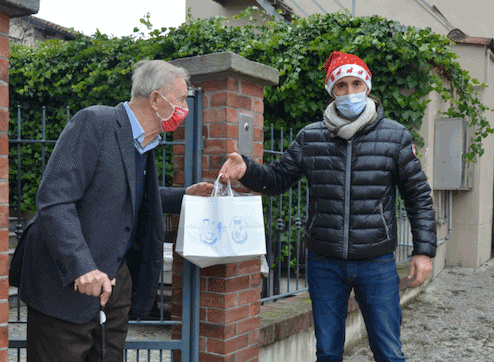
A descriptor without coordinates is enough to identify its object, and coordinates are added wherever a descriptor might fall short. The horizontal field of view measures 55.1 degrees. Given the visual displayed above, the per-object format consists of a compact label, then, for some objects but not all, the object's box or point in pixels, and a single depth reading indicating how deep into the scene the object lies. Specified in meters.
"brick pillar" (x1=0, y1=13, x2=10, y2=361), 1.70
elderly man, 1.78
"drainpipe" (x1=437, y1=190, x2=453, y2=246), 7.32
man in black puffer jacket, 2.47
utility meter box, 6.20
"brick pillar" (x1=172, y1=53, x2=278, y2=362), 2.74
